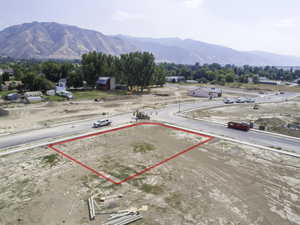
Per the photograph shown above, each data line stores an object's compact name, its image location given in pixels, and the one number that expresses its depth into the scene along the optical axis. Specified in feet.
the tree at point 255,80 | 457.76
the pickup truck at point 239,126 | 107.34
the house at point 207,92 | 242.58
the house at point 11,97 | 173.47
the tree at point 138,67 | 243.81
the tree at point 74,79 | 238.48
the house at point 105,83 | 252.62
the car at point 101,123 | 107.14
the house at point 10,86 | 223.38
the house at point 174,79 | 440.45
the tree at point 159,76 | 301.22
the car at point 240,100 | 209.46
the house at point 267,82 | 433.03
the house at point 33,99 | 166.66
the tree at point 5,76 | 266.61
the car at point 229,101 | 202.18
